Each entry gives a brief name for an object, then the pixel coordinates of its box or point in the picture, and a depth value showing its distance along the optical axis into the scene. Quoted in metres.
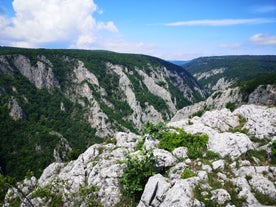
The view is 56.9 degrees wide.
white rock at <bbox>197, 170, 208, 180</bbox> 26.29
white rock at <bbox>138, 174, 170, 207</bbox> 25.23
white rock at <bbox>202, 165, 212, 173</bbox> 28.05
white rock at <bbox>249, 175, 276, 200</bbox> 23.81
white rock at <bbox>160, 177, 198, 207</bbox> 23.08
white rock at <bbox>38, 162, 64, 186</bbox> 49.87
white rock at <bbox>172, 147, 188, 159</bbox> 32.32
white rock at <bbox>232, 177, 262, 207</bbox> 23.09
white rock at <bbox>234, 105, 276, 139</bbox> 35.16
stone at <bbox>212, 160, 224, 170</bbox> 28.28
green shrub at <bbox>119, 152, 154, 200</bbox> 28.08
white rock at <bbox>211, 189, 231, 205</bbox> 23.45
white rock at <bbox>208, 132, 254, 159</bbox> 30.62
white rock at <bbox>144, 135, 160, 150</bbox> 36.22
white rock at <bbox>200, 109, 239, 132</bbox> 41.12
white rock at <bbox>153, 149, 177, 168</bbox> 30.41
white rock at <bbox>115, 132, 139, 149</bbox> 41.08
